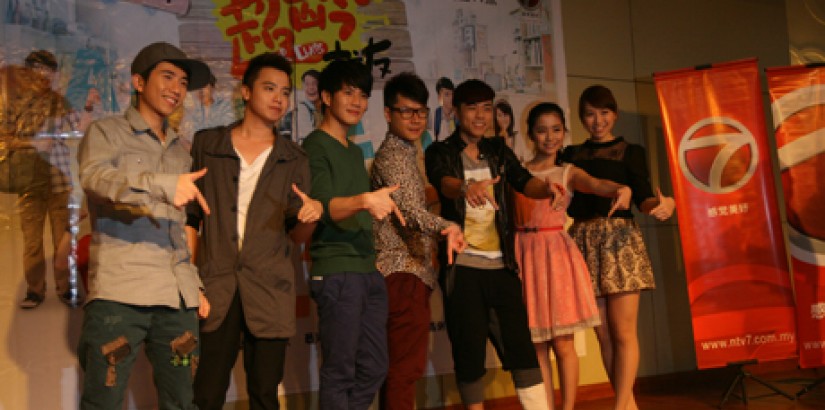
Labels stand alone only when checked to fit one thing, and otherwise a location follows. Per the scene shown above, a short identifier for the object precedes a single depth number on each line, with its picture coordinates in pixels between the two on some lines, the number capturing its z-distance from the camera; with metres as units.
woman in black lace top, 3.64
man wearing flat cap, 2.30
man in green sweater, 2.81
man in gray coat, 2.65
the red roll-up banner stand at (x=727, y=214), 4.39
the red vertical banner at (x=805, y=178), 4.46
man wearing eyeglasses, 3.05
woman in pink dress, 3.50
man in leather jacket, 3.20
